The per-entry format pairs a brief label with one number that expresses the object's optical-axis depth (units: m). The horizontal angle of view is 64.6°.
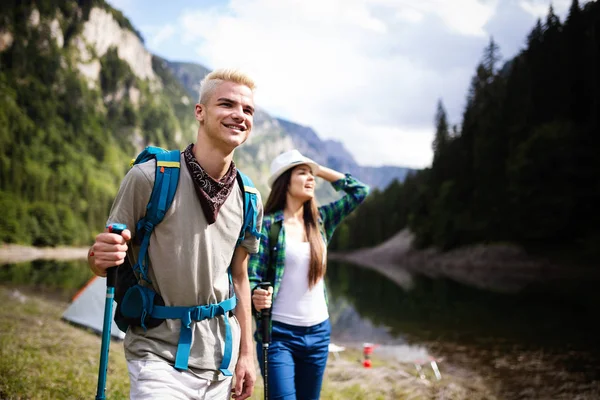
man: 2.70
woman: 4.69
